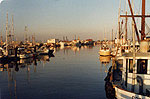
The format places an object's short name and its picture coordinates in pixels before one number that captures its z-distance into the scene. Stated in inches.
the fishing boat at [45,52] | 3749.0
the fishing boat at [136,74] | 533.6
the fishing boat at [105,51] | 3051.2
